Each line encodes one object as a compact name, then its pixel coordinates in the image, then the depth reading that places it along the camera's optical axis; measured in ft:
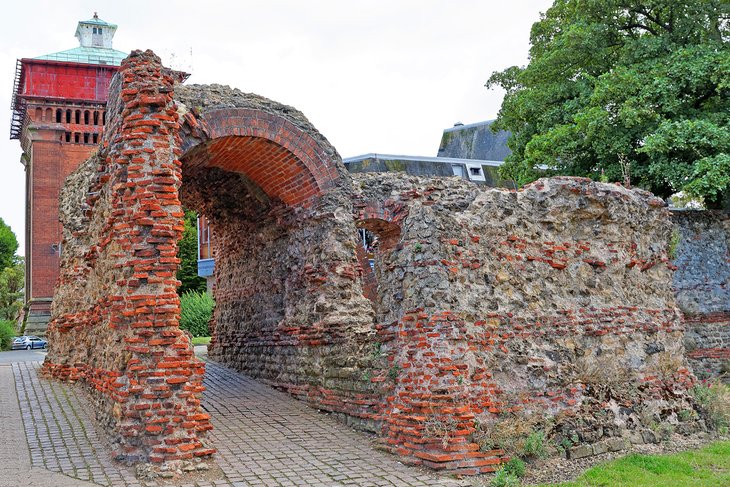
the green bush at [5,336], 98.89
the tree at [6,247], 156.87
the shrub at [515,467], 24.25
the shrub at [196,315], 93.91
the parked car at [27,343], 100.25
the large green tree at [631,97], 51.39
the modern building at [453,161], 98.48
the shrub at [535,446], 25.23
